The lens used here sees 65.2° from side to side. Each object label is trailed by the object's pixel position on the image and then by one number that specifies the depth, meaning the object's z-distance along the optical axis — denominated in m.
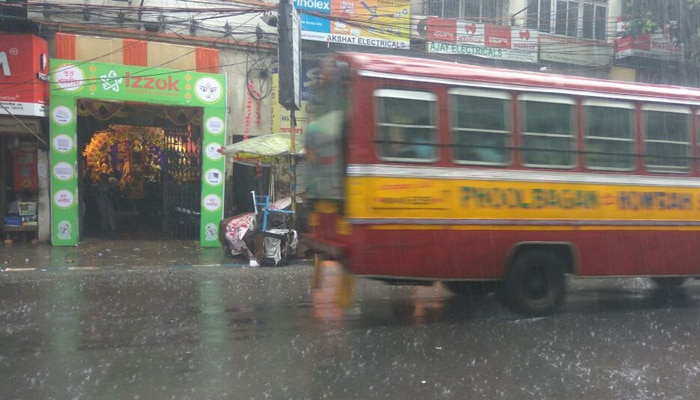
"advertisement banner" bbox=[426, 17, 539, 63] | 16.30
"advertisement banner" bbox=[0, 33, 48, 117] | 11.99
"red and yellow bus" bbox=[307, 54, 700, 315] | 5.82
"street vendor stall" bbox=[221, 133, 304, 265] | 11.33
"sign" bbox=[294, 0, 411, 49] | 15.23
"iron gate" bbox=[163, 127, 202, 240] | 14.58
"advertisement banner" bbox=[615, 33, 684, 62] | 17.73
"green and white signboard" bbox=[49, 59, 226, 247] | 12.75
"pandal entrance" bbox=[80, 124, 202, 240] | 14.72
